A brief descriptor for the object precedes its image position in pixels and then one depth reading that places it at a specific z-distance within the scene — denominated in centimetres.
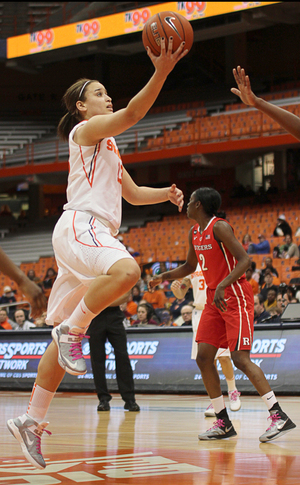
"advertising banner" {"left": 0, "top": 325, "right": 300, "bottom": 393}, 975
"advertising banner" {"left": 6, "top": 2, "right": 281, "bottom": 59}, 2281
